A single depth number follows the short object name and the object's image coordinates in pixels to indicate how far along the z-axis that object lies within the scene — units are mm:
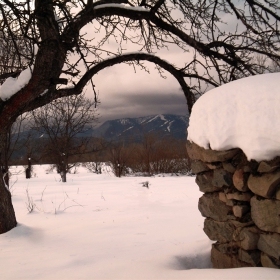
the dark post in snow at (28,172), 19922
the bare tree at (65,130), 15719
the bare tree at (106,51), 4074
